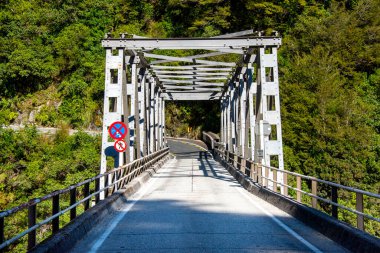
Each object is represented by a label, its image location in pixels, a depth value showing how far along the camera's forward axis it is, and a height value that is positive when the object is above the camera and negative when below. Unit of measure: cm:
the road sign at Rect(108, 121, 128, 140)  1597 +28
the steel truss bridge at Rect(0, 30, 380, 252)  793 -160
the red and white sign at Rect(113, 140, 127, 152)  1628 -22
